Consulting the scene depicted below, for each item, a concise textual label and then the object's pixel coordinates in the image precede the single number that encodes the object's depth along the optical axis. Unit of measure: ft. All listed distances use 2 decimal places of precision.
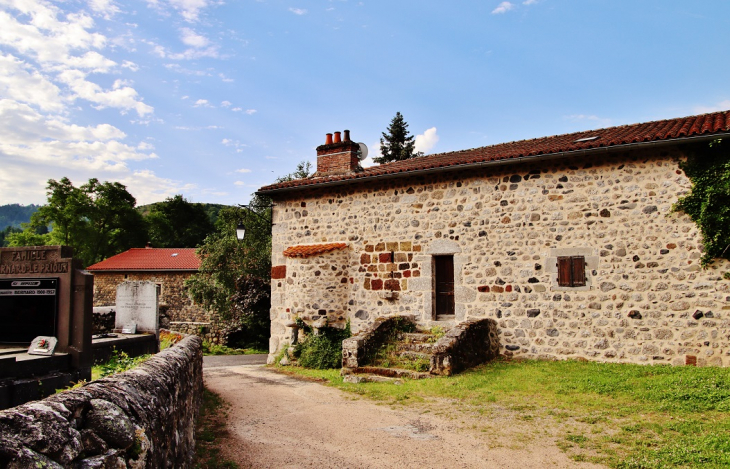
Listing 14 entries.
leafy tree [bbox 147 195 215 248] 155.12
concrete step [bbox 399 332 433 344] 34.19
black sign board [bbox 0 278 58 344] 22.52
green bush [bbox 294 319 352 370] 36.86
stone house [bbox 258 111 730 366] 29.37
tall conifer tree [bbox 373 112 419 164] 111.34
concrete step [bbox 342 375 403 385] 29.53
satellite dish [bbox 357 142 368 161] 45.27
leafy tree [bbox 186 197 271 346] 68.54
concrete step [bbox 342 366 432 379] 29.48
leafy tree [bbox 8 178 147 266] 118.93
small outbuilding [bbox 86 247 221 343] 86.43
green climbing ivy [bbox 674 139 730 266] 27.86
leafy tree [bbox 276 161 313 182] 87.61
